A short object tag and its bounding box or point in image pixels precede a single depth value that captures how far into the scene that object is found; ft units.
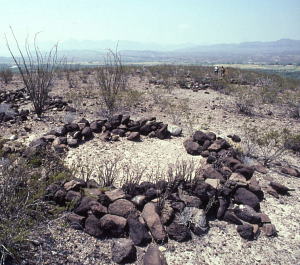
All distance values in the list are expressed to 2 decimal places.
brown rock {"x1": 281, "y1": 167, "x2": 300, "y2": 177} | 17.83
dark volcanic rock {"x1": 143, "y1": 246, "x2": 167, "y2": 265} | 9.54
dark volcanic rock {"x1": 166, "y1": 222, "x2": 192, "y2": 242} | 11.23
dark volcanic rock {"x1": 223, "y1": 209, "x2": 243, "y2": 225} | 12.50
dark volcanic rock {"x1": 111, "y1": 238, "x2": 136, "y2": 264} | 9.89
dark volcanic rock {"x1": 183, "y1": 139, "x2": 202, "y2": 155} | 19.27
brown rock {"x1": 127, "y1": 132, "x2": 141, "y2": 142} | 20.85
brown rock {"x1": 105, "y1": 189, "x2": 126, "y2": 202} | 12.43
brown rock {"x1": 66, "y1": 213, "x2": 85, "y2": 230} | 10.95
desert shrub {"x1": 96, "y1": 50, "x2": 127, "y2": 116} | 27.97
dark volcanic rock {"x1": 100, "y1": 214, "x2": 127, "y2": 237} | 10.93
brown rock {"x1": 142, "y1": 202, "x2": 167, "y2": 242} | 11.04
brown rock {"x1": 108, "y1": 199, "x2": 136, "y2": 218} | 11.75
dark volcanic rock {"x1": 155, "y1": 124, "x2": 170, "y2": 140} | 21.62
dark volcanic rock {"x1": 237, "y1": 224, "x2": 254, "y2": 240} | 11.76
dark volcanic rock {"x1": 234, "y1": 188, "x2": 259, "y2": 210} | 13.55
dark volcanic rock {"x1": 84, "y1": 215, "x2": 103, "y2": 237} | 10.80
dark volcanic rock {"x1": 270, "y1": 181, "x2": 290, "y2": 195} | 15.39
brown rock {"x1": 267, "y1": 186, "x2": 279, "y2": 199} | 15.02
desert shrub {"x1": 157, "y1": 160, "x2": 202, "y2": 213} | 12.38
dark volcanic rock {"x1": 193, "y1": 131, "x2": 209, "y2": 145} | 20.36
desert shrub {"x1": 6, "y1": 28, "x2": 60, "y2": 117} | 25.73
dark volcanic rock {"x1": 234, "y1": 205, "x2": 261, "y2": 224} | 12.57
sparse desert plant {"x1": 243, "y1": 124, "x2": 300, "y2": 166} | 19.82
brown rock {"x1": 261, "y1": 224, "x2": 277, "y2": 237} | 12.01
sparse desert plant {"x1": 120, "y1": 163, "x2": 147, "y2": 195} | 13.42
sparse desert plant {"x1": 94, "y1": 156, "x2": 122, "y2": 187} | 14.02
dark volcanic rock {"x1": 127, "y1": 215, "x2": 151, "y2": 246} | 10.76
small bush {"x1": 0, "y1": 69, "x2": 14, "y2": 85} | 48.32
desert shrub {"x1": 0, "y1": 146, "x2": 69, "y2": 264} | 8.50
